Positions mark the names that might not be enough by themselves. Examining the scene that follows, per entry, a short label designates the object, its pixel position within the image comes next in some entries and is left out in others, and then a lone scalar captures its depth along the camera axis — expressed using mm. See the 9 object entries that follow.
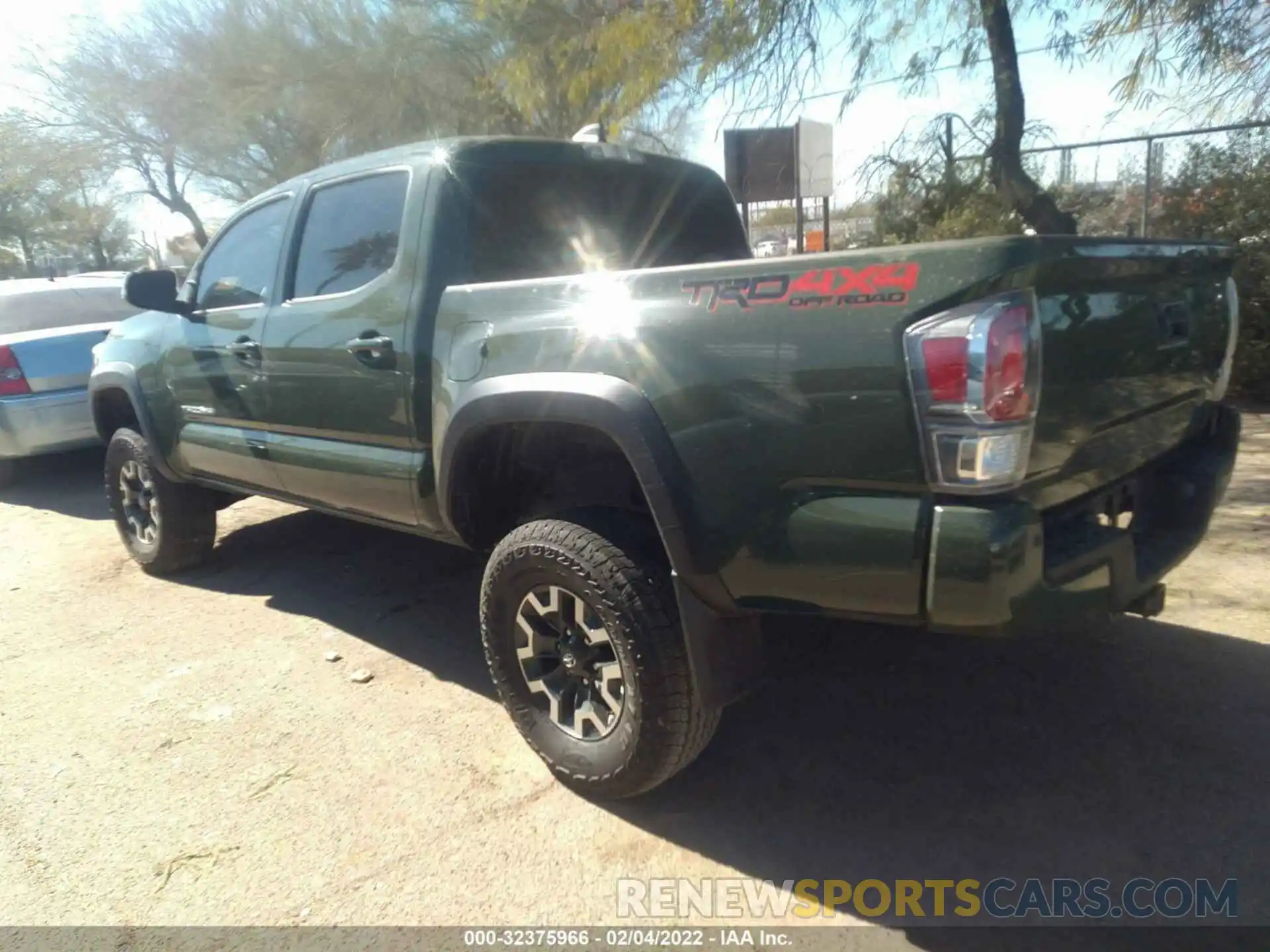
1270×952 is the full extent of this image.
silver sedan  6719
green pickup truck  2043
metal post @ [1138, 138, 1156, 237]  7848
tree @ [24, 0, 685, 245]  9977
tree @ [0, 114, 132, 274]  20172
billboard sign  8156
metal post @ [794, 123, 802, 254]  8000
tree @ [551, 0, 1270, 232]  7152
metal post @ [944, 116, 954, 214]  8850
